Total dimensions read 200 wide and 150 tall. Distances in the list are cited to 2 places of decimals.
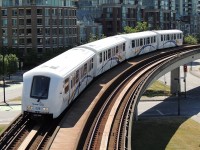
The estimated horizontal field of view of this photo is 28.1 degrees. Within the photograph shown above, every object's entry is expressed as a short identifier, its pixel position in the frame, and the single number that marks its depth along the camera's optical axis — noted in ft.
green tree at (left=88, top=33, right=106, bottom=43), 351.67
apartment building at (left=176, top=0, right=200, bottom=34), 602.44
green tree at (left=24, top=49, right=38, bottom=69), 317.01
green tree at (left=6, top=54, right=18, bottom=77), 274.46
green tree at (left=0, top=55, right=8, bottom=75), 263.37
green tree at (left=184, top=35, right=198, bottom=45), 450.46
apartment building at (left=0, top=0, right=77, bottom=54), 322.55
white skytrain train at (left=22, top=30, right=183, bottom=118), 91.56
